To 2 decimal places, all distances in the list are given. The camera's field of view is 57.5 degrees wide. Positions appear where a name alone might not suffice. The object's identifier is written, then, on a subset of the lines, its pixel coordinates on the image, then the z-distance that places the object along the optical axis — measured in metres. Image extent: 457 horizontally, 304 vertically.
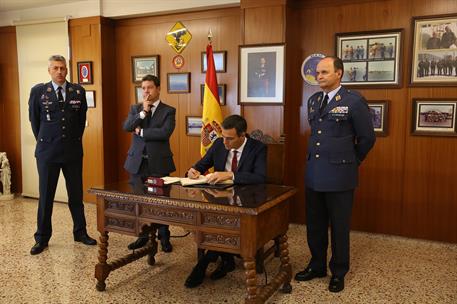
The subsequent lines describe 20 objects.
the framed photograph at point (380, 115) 3.73
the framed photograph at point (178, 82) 4.60
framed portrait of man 3.91
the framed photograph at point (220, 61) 4.35
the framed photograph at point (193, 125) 4.60
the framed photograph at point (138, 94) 4.90
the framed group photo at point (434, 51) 3.46
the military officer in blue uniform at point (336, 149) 2.55
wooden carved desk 2.13
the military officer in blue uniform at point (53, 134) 3.38
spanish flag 3.91
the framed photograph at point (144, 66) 4.77
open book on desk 2.55
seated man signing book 2.59
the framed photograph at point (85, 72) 4.88
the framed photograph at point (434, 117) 3.52
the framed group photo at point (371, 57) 3.66
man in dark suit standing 3.10
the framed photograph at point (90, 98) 4.91
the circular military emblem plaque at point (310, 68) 3.96
